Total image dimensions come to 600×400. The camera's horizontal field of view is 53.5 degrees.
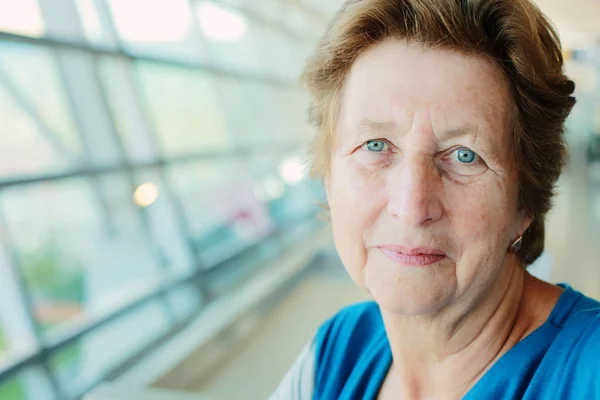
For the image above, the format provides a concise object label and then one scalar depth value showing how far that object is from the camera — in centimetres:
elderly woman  105
